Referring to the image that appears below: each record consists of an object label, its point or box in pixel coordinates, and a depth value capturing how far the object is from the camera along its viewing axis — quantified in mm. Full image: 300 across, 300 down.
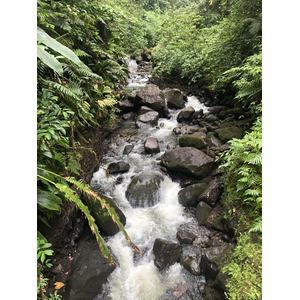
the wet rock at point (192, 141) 5469
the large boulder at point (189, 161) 4648
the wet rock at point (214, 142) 5453
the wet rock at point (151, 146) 5895
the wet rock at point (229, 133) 5327
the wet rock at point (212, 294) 2594
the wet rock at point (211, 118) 6848
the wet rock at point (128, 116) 7887
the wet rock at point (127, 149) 5921
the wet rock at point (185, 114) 7473
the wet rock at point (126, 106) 8016
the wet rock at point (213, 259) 2899
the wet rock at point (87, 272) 2714
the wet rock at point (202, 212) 3879
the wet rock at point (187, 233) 3632
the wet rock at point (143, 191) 4449
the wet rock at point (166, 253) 3348
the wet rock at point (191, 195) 4305
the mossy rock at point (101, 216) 3527
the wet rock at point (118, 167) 5154
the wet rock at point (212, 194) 3977
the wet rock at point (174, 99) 8461
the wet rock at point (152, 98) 8000
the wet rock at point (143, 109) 7904
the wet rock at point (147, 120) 7366
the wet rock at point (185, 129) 6724
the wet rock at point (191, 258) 3222
